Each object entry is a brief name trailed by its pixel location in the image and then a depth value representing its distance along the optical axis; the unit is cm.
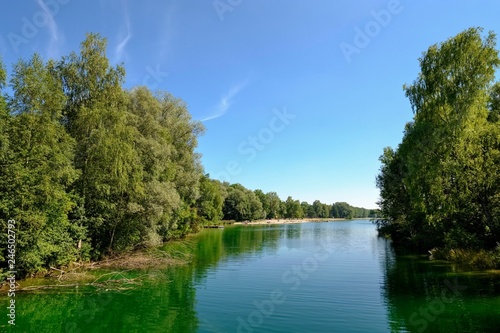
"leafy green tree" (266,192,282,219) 17722
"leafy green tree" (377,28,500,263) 2478
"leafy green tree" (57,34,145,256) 2841
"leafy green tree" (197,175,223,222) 8994
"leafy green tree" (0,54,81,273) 1970
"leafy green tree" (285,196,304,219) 19662
